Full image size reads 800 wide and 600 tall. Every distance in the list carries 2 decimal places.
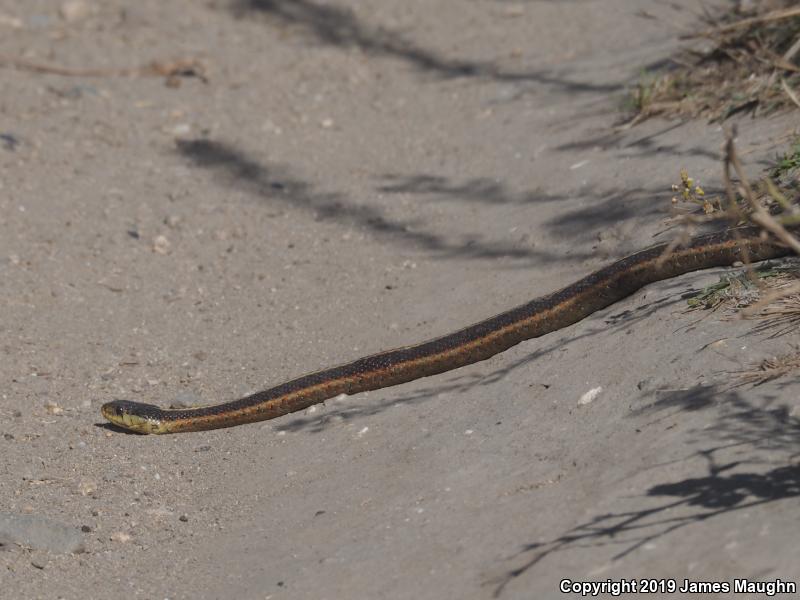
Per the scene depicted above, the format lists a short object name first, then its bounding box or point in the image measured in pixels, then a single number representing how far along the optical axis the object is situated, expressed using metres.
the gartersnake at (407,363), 11.39
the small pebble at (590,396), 9.39
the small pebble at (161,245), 15.56
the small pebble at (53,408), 11.79
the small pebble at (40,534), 9.27
